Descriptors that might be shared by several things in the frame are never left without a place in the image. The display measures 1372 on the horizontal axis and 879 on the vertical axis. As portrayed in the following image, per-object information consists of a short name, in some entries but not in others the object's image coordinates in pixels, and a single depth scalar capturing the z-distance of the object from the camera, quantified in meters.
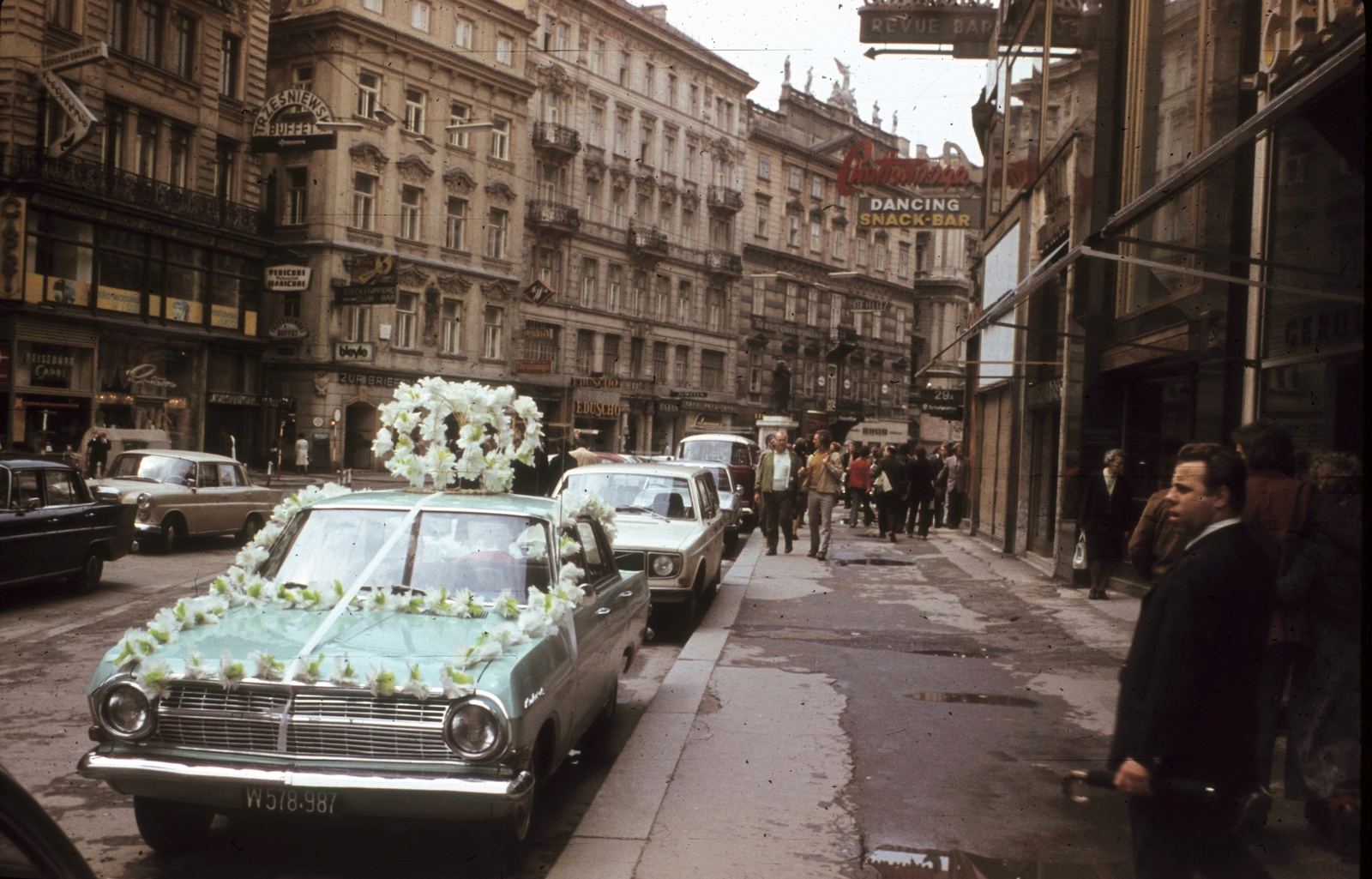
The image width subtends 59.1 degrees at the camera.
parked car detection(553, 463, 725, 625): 11.34
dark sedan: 11.56
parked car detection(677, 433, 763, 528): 25.83
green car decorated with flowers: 4.60
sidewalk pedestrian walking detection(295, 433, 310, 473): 40.53
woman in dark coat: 13.48
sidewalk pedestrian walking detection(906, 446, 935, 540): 23.30
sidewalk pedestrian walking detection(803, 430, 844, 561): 17.33
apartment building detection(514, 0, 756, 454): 52.47
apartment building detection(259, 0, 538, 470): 41.12
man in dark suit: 3.44
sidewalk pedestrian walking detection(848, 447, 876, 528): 25.73
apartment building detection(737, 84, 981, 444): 65.81
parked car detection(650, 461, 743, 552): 20.00
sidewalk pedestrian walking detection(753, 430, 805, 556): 18.36
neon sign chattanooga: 21.16
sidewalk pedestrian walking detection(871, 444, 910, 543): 23.23
